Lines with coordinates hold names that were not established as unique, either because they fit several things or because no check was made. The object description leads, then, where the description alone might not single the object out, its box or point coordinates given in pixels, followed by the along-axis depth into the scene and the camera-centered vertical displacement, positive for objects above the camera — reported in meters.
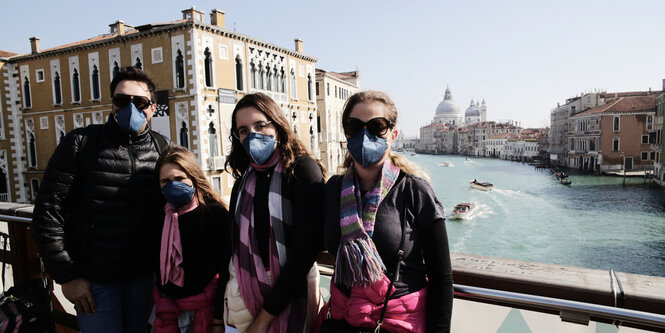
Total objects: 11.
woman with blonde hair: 1.29 -0.36
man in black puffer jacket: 1.74 -0.30
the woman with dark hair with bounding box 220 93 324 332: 1.49 -0.31
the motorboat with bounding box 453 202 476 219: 26.50 -4.70
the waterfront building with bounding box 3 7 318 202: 16.30 +2.72
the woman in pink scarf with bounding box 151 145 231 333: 1.77 -0.47
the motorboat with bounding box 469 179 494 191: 37.21 -4.47
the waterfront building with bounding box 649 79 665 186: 30.02 -0.89
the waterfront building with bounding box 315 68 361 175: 27.69 +1.54
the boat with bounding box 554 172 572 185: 37.41 -4.13
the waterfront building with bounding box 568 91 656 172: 39.19 -0.15
